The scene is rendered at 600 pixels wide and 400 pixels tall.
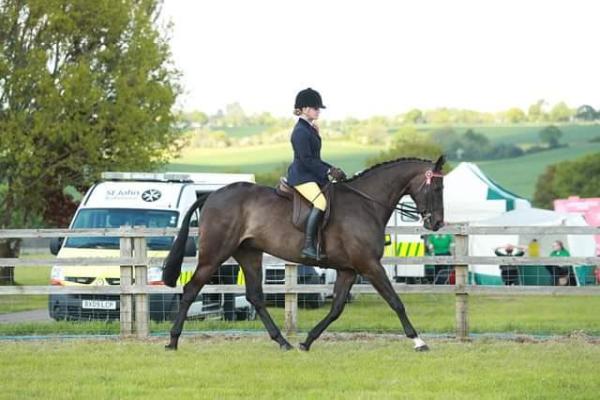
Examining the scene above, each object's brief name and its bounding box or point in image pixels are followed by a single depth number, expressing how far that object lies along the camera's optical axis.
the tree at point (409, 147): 99.12
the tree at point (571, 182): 109.94
